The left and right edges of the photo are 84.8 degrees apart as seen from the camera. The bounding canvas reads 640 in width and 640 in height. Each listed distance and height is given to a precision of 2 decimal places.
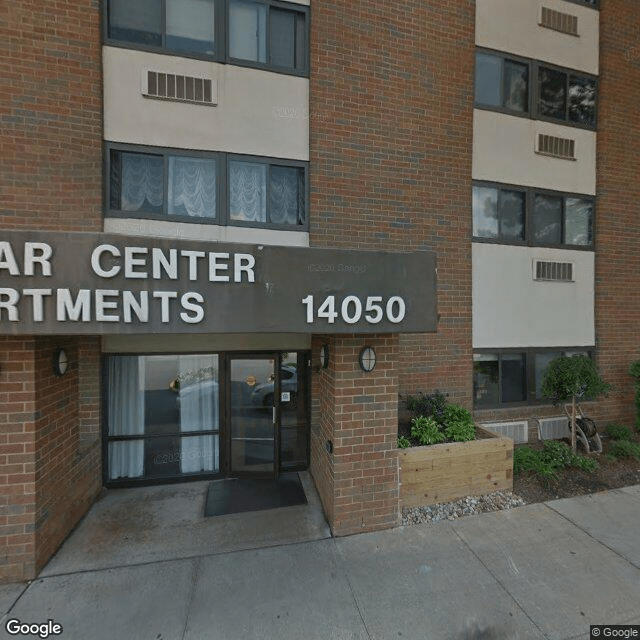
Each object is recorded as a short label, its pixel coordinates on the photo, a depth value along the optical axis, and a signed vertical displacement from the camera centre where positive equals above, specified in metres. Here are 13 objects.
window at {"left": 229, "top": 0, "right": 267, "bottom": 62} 5.28 +4.33
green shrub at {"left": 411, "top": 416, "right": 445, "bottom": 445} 4.95 -1.66
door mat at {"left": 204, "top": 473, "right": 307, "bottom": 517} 4.82 -2.62
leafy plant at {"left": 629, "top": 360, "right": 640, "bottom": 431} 6.94 -1.20
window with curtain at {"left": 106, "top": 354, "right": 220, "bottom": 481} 5.39 -1.58
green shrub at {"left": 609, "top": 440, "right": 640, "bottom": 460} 6.00 -2.30
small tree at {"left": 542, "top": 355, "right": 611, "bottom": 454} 5.94 -1.10
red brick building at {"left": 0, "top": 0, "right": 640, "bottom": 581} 3.42 +1.38
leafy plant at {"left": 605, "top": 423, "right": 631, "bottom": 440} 6.70 -2.23
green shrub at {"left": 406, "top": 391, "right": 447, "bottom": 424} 5.52 -1.45
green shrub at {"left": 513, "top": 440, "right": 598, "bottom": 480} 5.43 -2.29
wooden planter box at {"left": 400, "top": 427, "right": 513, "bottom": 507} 4.60 -2.10
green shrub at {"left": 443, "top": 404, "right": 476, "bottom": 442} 5.04 -1.61
